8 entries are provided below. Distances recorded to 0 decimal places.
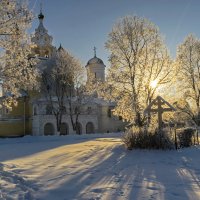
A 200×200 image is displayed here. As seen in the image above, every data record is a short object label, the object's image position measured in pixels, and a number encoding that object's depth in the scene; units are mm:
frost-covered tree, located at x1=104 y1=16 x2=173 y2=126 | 17043
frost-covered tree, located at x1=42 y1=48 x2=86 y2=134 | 28834
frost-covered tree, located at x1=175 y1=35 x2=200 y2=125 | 23416
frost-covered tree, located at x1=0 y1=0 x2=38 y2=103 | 9100
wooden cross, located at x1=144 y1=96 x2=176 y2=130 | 12938
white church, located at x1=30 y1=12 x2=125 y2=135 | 29741
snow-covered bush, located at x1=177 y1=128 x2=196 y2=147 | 11624
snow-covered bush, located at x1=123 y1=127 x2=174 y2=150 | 11004
